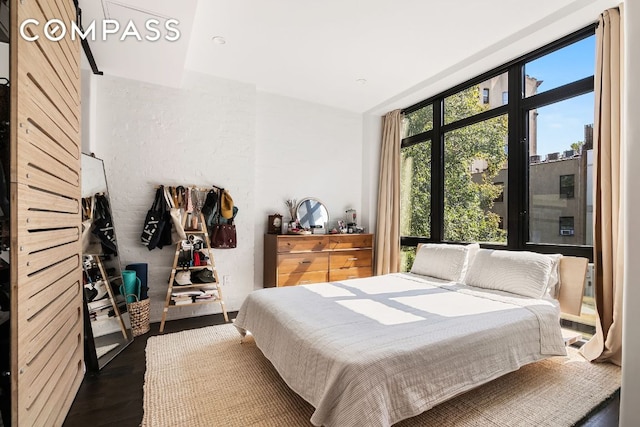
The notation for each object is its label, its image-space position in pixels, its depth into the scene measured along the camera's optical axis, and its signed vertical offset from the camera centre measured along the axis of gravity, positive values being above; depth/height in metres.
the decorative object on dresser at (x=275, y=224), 4.06 -0.11
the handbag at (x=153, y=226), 3.18 -0.13
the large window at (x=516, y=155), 2.71 +0.67
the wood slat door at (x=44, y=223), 1.21 -0.05
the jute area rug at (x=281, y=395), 1.70 -1.12
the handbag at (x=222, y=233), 3.55 -0.21
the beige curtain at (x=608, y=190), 2.25 +0.23
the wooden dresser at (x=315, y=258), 3.77 -0.54
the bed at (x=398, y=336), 1.42 -0.67
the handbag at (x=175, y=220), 3.24 -0.06
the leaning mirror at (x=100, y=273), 2.45 -0.51
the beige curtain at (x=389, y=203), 4.36 +0.21
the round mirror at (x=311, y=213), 4.34 +0.04
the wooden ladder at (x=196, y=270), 3.09 -0.62
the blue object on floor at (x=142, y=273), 3.09 -0.60
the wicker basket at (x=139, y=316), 2.91 -0.97
